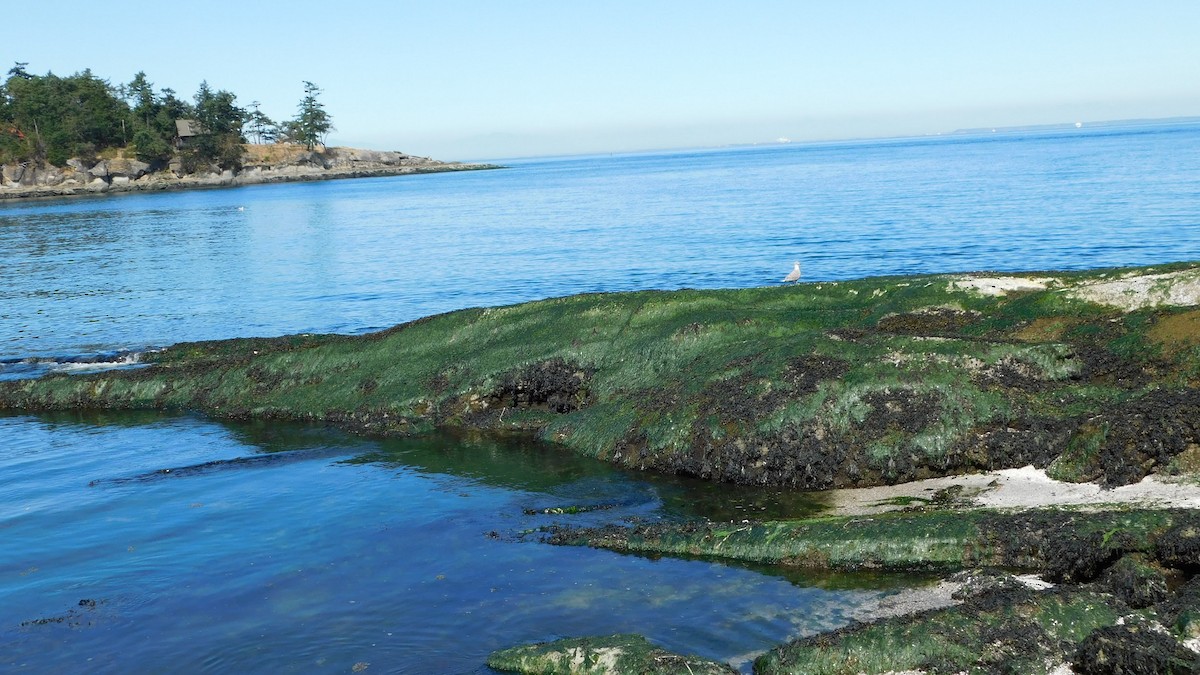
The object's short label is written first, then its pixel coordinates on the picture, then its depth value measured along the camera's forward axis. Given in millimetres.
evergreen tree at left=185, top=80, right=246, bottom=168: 163875
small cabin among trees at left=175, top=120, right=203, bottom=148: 163125
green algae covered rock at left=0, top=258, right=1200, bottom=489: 15891
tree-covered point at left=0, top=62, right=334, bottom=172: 148375
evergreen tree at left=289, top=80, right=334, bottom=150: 190875
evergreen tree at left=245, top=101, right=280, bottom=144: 188450
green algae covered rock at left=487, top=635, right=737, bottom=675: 10172
